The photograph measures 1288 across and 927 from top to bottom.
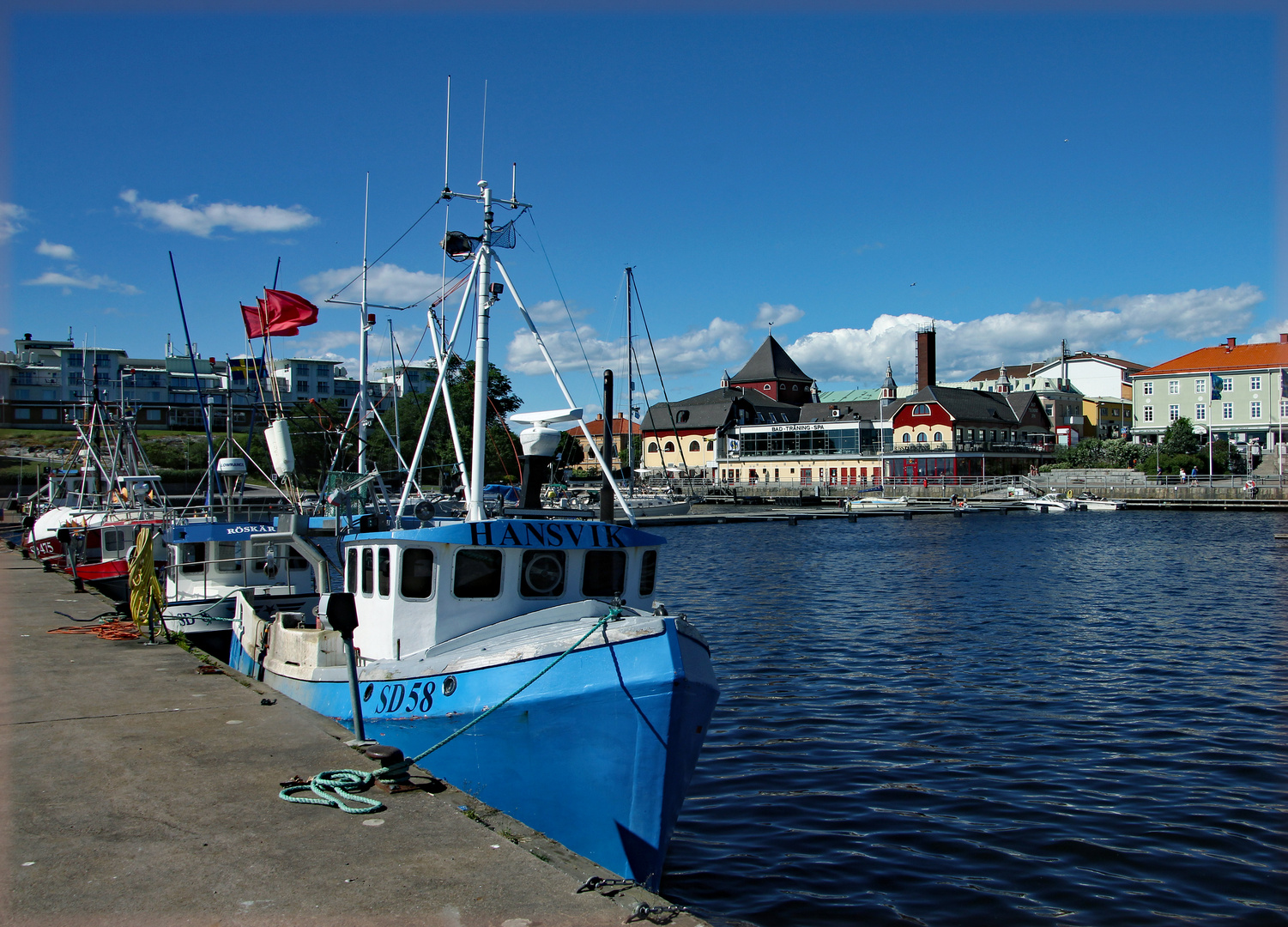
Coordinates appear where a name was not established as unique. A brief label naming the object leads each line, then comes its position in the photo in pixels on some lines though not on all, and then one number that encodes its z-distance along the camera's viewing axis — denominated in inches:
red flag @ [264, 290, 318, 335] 885.2
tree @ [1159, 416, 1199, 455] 3695.9
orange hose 716.7
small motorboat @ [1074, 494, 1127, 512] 3248.0
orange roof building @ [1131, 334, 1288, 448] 3757.4
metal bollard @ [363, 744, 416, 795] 343.9
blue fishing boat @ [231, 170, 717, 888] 365.4
